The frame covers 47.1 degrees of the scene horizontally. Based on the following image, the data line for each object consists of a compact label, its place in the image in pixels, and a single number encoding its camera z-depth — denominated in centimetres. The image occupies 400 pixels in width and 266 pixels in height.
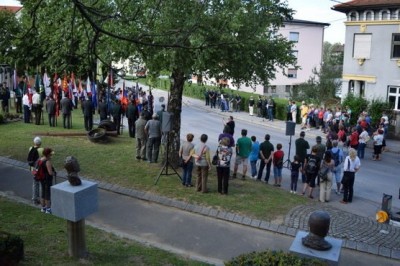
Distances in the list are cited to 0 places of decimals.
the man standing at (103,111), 2208
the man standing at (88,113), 2081
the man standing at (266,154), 1478
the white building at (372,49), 2984
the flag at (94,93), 2385
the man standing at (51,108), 2120
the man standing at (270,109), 3259
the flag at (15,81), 2514
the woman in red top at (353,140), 2000
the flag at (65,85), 2458
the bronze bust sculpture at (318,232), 518
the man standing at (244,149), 1484
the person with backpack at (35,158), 1092
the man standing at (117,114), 2083
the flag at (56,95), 2294
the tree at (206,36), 1084
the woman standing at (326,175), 1322
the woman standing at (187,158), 1281
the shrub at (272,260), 493
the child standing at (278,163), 1436
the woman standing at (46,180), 1034
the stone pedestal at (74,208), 758
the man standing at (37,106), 2180
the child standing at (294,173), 1391
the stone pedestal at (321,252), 509
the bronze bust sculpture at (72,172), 784
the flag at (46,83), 2422
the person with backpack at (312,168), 1345
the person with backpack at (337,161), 1457
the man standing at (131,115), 2016
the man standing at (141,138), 1572
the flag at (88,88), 2456
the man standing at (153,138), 1520
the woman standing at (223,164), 1246
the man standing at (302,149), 1449
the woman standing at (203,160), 1252
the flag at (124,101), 2468
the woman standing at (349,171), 1338
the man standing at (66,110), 2100
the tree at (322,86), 4077
